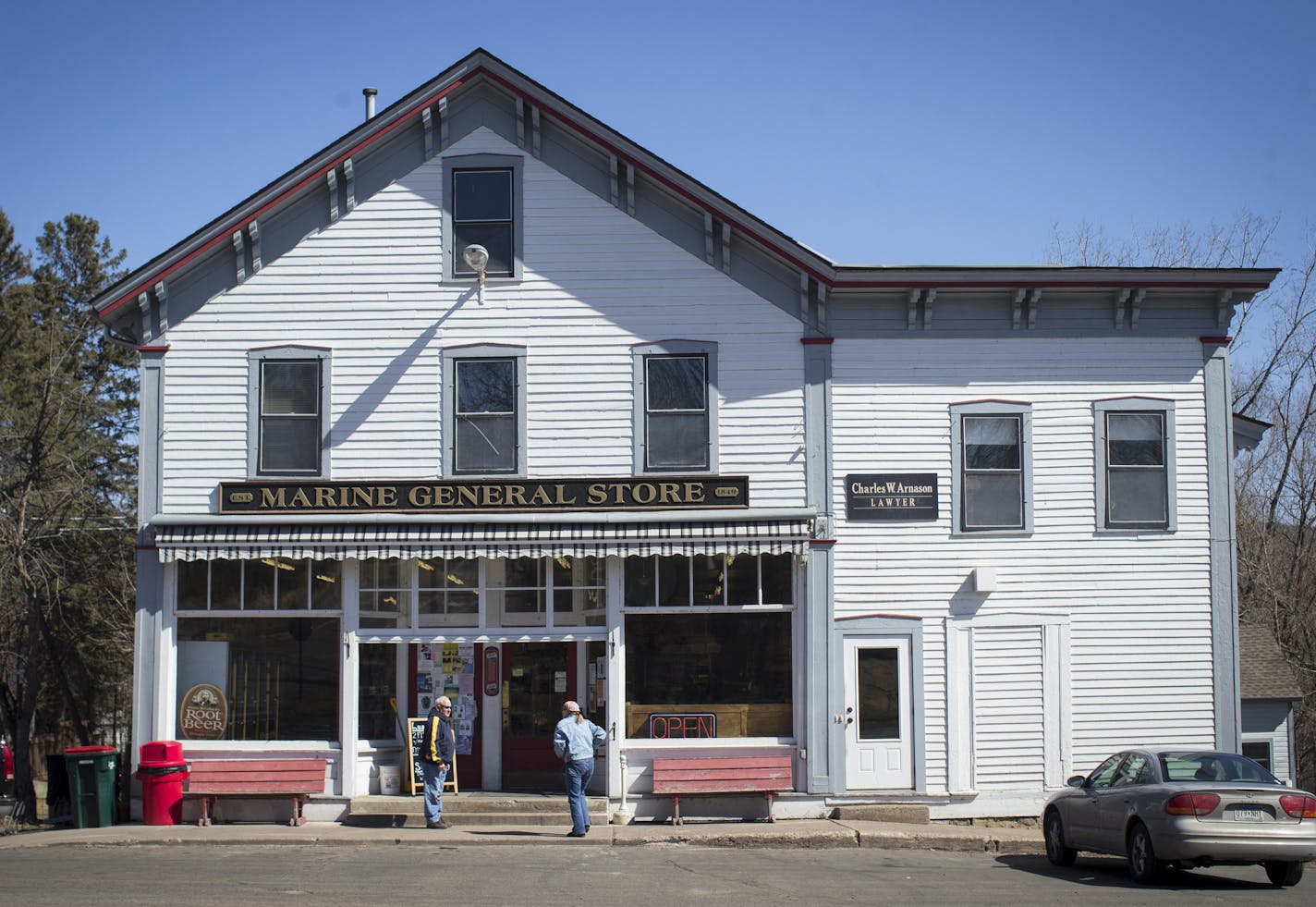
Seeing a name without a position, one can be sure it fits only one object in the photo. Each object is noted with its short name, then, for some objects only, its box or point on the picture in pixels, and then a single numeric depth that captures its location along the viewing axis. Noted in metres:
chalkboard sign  17.81
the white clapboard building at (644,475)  18.08
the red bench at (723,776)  17.27
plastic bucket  17.97
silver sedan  12.76
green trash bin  17.34
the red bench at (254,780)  17.17
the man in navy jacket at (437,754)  16.64
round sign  18.09
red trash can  17.41
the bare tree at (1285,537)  30.56
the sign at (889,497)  18.20
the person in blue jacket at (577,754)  16.28
